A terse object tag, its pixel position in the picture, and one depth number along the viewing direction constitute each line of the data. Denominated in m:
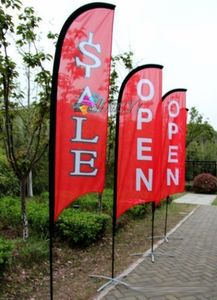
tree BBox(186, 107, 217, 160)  25.09
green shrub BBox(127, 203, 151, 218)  10.02
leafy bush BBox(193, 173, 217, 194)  21.97
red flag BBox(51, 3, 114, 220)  3.83
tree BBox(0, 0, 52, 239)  5.66
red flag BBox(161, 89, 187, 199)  7.51
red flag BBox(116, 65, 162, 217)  5.31
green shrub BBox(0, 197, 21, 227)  7.32
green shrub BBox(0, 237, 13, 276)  4.53
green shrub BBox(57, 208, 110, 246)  6.52
